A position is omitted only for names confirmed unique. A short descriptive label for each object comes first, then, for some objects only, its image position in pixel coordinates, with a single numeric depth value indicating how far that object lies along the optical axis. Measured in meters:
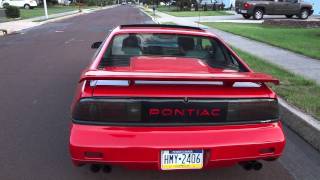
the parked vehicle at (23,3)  34.49
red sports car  2.02
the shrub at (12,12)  19.82
